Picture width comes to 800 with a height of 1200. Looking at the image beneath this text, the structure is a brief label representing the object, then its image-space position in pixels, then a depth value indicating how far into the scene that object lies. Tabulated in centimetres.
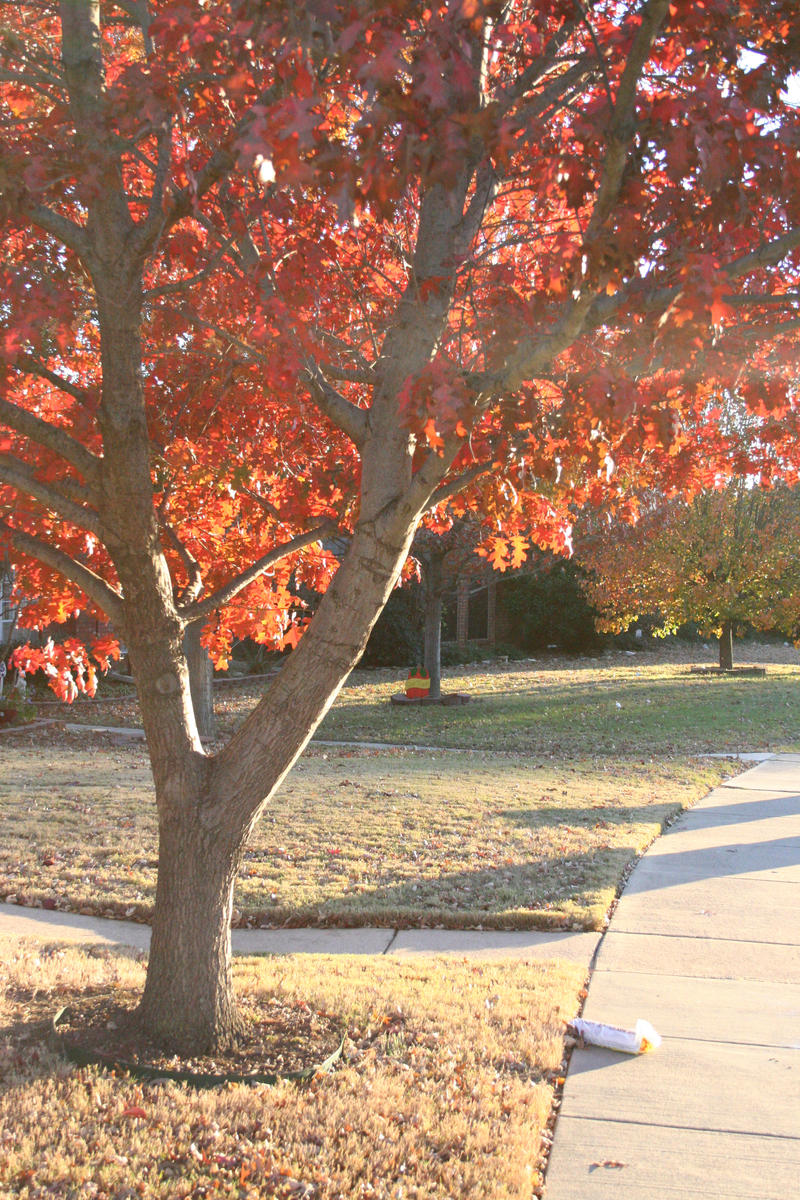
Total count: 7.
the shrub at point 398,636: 2575
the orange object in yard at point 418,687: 1923
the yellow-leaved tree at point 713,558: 2092
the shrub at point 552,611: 2905
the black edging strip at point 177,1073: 387
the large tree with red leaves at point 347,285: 325
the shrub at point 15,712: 1619
